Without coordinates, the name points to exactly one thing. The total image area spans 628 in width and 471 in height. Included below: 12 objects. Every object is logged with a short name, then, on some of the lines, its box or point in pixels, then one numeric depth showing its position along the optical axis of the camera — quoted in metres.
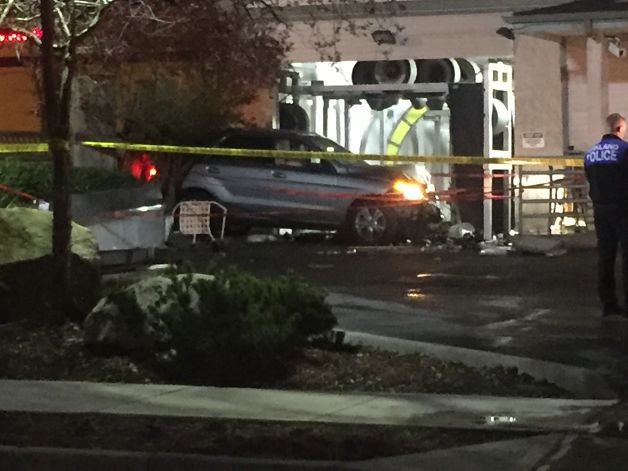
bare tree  10.61
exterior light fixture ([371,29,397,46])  21.16
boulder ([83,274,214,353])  9.66
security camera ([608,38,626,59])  19.64
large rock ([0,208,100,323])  10.94
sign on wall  20.61
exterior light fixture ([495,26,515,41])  20.69
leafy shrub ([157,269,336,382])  9.27
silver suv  19.52
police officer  11.39
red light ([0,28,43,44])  19.19
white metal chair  19.66
